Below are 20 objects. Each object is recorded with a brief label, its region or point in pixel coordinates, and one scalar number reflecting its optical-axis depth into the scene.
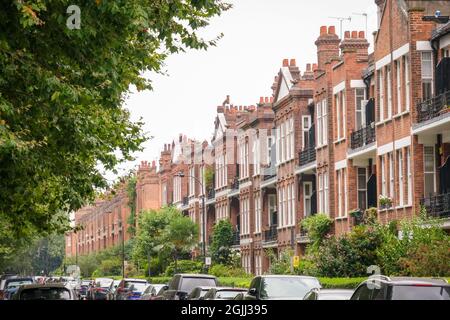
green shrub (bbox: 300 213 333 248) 58.38
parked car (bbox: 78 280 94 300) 73.06
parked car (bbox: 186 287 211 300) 35.09
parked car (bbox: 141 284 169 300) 45.41
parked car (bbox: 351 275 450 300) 18.31
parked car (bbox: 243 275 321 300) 27.52
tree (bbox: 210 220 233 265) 84.81
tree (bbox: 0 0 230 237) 19.95
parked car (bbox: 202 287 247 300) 31.88
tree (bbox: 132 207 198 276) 90.69
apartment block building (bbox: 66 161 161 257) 124.62
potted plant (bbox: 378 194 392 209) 48.62
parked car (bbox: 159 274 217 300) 39.69
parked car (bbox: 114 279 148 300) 52.64
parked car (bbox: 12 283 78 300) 27.08
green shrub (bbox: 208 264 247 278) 76.28
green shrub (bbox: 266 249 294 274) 59.22
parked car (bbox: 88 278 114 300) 60.00
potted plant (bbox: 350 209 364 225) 53.53
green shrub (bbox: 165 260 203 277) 87.75
